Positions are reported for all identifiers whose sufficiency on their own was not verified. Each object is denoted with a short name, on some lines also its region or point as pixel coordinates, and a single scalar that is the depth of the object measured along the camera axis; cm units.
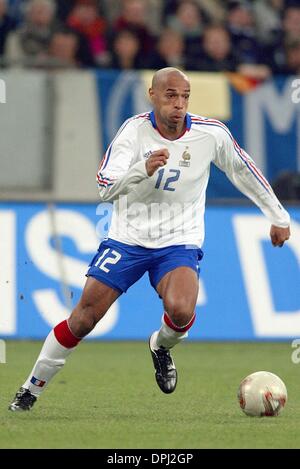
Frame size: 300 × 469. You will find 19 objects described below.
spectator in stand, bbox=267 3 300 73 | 1644
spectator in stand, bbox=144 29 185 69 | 1553
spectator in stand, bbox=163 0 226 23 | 1661
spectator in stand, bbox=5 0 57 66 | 1536
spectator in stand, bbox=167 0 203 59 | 1606
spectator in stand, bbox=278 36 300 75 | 1630
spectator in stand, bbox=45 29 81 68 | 1527
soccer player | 813
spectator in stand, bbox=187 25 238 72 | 1585
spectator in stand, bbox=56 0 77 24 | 1619
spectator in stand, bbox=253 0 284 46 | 1677
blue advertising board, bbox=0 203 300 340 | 1283
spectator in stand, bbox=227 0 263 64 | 1644
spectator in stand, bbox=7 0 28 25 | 1581
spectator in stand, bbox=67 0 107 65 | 1573
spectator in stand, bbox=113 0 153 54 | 1582
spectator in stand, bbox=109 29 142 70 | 1549
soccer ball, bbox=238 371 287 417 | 796
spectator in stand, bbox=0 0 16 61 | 1546
